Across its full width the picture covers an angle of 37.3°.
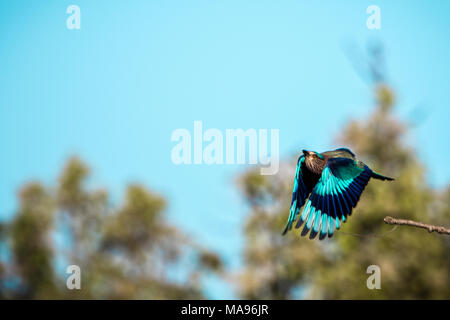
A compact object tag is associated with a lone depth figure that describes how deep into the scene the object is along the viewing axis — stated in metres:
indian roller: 5.87
